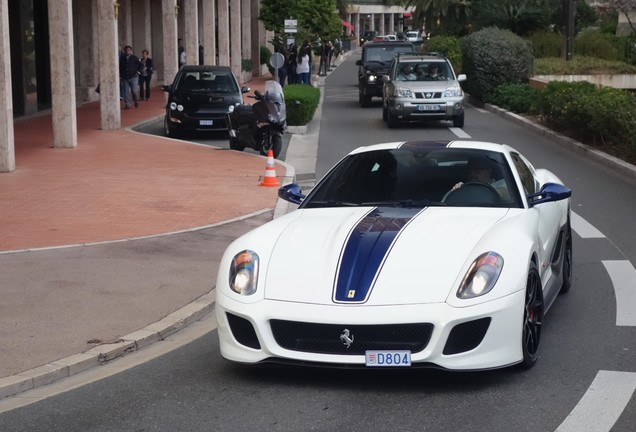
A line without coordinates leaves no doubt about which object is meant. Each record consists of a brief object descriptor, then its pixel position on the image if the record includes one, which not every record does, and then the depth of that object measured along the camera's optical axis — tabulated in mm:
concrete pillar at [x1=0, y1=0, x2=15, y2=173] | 17594
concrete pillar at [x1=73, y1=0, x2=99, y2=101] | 36031
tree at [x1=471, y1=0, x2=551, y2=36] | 49594
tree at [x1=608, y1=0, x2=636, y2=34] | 50781
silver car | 27688
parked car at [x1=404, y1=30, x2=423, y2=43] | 100869
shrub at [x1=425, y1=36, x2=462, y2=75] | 49519
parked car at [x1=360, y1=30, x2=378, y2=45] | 121856
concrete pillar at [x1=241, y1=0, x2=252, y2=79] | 54344
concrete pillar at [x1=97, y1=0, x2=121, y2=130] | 25969
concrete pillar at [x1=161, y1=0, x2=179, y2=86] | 35656
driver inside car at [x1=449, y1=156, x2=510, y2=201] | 8078
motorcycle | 21578
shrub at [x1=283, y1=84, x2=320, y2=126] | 26844
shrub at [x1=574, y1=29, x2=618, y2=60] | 46281
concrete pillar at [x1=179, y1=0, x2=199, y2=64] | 37969
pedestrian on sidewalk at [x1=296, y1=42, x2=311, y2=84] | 40469
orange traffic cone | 16594
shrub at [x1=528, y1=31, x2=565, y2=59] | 45812
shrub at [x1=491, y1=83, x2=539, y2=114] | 31516
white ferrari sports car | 6363
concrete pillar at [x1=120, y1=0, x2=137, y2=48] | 41719
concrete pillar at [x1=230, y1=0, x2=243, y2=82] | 47241
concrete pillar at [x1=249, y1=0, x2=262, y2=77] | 58100
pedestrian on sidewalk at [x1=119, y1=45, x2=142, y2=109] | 32844
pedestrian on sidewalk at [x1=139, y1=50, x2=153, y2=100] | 37291
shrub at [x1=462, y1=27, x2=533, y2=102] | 35188
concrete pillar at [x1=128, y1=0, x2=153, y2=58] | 45062
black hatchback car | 25438
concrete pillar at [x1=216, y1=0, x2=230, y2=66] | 43562
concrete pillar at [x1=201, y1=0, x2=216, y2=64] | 40781
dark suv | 35625
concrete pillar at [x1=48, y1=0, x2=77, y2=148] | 22141
